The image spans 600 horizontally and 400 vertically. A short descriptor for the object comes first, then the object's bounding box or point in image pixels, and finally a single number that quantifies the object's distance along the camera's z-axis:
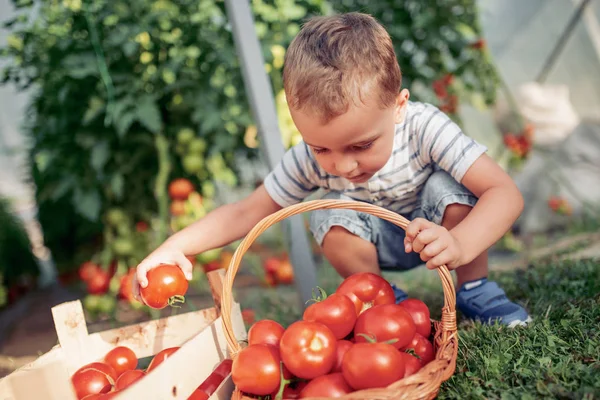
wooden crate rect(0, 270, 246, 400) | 1.22
